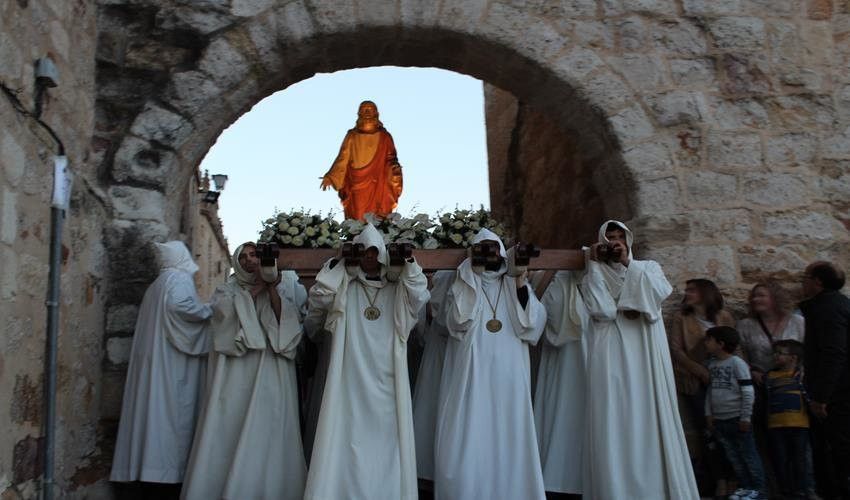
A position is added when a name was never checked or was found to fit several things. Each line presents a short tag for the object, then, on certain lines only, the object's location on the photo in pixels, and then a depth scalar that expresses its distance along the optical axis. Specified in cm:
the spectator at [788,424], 505
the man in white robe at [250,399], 481
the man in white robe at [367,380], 453
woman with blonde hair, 548
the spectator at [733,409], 496
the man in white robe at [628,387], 473
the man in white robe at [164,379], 514
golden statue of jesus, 714
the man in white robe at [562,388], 514
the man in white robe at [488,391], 470
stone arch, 583
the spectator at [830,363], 488
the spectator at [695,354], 546
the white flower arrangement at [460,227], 584
